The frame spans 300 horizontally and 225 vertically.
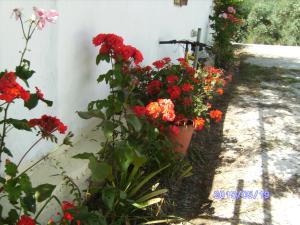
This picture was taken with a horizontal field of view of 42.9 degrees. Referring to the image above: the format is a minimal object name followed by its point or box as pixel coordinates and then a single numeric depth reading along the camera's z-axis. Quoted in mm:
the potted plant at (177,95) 3306
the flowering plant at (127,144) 2439
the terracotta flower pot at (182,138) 3292
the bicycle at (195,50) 4516
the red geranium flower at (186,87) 3391
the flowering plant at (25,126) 1498
